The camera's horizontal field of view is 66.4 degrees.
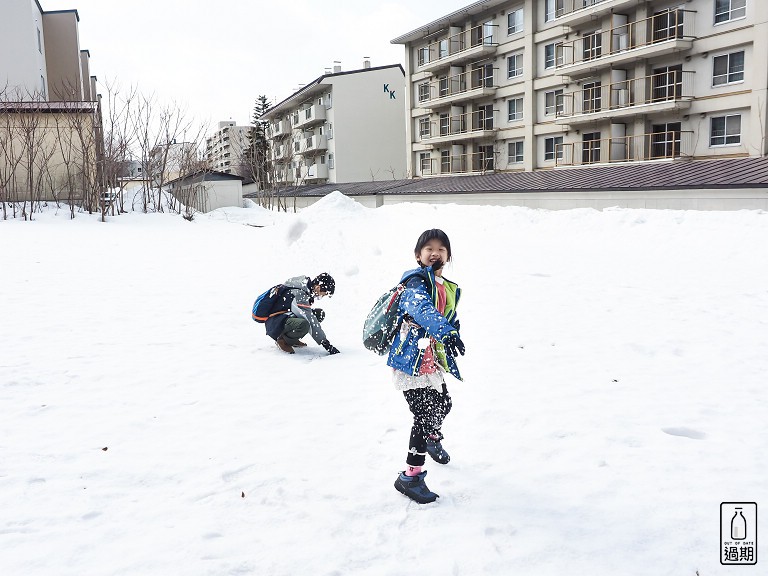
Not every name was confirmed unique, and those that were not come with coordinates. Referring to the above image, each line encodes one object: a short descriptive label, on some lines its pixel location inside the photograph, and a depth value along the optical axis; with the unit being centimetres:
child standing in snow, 336
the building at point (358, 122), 4391
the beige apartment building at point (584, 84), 2158
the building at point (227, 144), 9988
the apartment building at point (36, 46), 2909
